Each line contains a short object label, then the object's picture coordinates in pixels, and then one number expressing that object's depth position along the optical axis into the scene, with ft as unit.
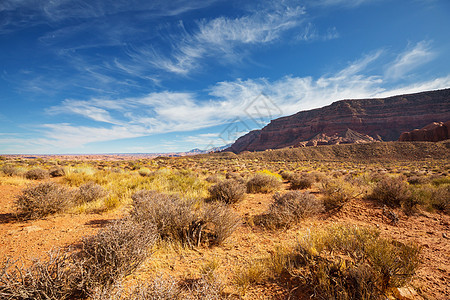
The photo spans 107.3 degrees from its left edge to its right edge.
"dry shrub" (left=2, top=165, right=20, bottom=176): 29.37
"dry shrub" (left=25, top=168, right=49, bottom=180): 29.58
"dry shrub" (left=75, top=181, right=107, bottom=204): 17.22
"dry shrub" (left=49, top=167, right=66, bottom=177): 35.06
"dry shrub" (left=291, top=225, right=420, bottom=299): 6.63
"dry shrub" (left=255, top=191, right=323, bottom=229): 14.52
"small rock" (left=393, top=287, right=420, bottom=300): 6.61
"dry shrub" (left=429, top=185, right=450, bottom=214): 17.52
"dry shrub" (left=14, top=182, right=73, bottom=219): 13.52
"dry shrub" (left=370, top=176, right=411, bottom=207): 18.22
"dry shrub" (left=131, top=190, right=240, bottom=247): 11.58
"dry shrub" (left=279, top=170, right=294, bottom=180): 46.15
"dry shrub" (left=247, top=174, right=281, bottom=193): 28.09
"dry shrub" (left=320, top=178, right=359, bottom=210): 18.49
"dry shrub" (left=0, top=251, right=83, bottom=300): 5.41
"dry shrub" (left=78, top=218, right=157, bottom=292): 6.84
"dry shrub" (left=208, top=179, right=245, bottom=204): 20.59
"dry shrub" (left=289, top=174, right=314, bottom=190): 31.72
